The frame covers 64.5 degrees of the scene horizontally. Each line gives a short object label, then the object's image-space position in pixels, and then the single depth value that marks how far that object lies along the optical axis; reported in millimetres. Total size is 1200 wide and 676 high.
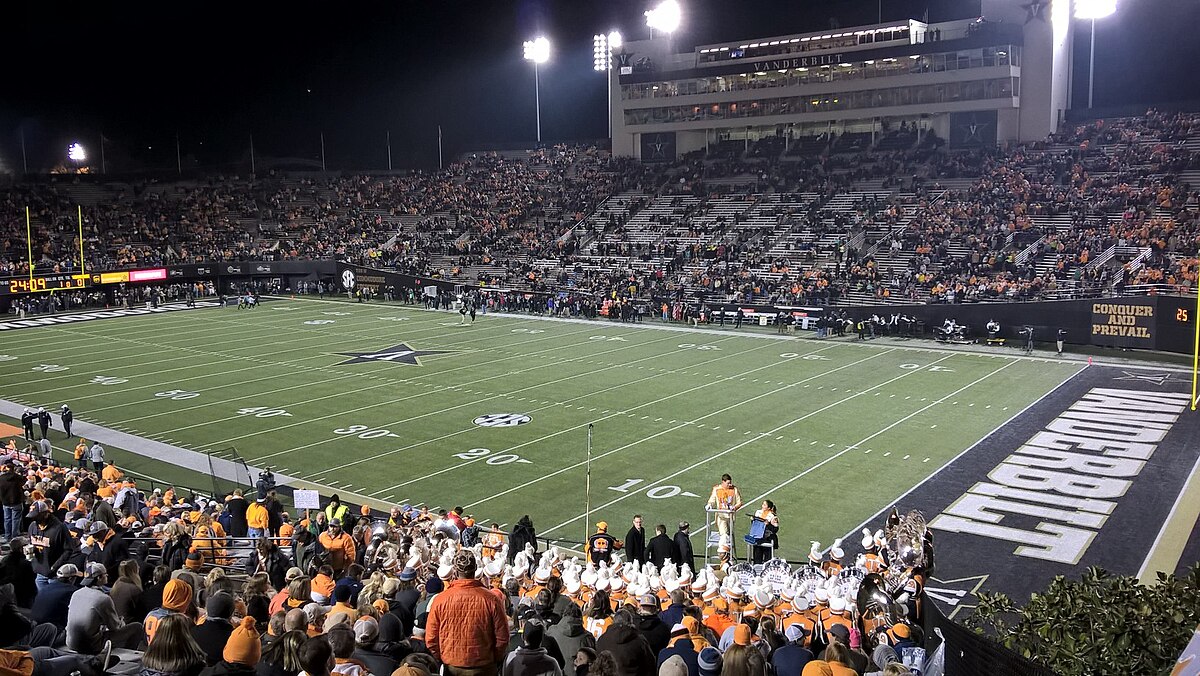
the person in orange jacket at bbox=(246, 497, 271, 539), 12945
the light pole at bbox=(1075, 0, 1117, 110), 45031
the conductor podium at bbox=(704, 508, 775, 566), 12812
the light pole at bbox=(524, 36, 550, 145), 71625
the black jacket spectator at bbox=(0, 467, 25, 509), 12750
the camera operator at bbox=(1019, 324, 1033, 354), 32375
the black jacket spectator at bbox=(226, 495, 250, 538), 13562
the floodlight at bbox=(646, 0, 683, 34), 65375
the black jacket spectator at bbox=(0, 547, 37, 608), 7922
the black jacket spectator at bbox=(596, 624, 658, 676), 5480
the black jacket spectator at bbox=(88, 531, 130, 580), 9200
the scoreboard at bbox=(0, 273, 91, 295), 49188
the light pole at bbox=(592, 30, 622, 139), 71312
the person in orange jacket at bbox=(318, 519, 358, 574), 11039
